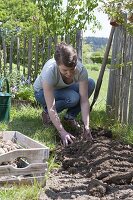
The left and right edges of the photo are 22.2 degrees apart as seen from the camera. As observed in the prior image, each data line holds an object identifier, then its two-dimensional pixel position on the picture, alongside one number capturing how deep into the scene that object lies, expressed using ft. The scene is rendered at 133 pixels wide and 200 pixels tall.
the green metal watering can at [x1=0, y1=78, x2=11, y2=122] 14.00
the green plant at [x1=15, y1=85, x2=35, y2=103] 16.97
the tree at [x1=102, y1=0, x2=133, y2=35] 11.93
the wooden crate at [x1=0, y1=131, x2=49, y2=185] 7.80
